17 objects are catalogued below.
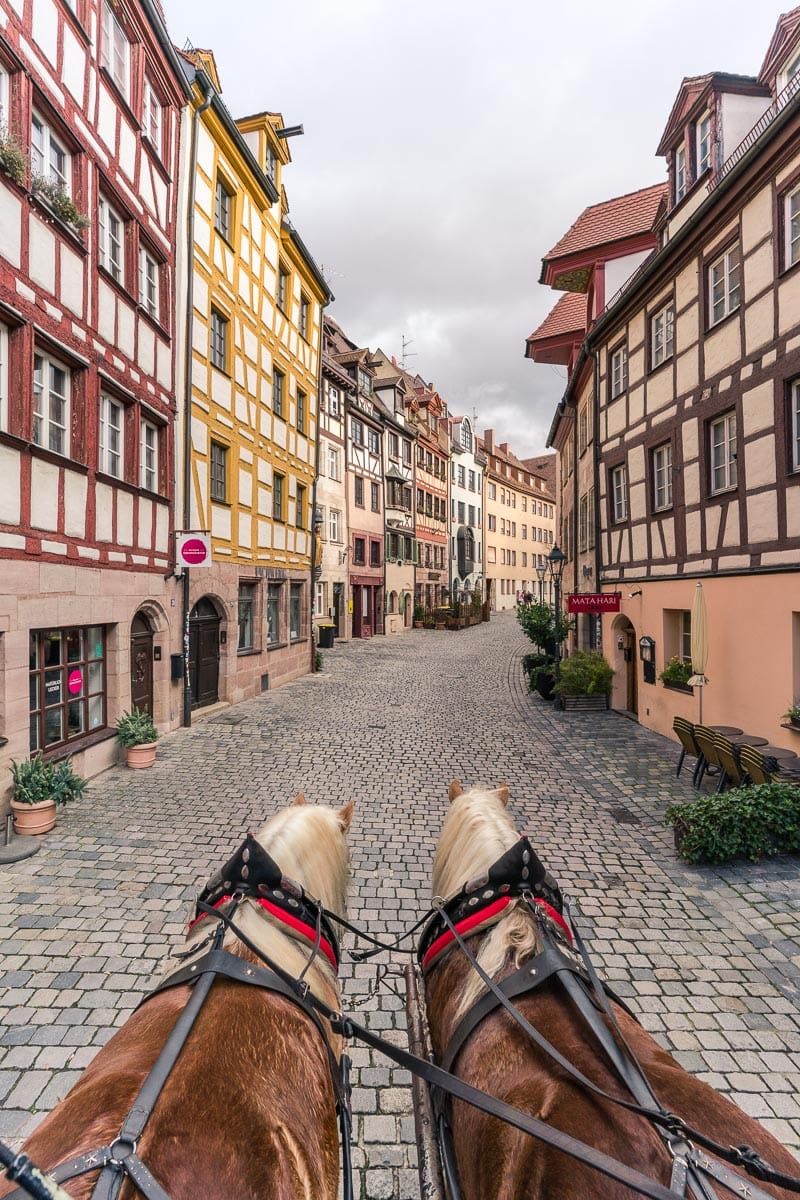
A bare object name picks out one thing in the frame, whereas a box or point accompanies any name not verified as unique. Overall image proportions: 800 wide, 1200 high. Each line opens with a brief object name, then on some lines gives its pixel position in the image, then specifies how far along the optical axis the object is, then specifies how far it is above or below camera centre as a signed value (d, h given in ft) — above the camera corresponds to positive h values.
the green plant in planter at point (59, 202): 23.54 +16.95
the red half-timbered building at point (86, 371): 22.77 +11.07
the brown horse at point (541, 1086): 4.80 -4.57
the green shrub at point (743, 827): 19.01 -7.34
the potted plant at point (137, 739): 29.48 -6.76
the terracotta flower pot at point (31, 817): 20.99 -7.57
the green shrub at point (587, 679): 44.96 -5.83
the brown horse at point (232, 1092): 4.57 -4.36
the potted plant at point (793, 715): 23.92 -4.64
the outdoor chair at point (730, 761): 23.34 -6.40
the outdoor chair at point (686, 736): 26.97 -6.33
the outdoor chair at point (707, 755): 24.62 -6.54
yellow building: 40.50 +16.50
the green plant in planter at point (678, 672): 33.06 -3.93
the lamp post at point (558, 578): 47.65 +2.42
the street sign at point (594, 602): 42.86 +0.13
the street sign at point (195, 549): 36.14 +3.50
